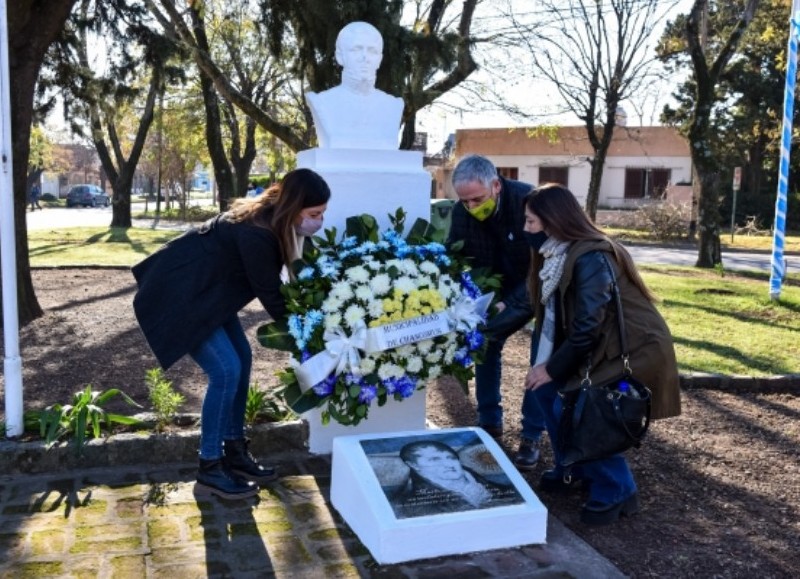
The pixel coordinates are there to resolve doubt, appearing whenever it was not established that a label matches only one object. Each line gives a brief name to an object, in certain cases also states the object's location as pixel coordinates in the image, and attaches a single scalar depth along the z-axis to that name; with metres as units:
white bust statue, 4.34
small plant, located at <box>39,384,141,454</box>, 4.12
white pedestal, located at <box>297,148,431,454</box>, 4.30
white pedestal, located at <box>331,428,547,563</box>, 3.25
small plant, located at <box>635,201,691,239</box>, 26.92
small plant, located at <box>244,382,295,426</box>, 4.62
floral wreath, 3.66
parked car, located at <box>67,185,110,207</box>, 52.28
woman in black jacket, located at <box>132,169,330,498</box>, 3.60
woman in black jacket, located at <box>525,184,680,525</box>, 3.43
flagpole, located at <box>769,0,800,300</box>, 10.28
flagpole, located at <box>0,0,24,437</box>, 4.09
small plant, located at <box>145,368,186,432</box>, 4.42
